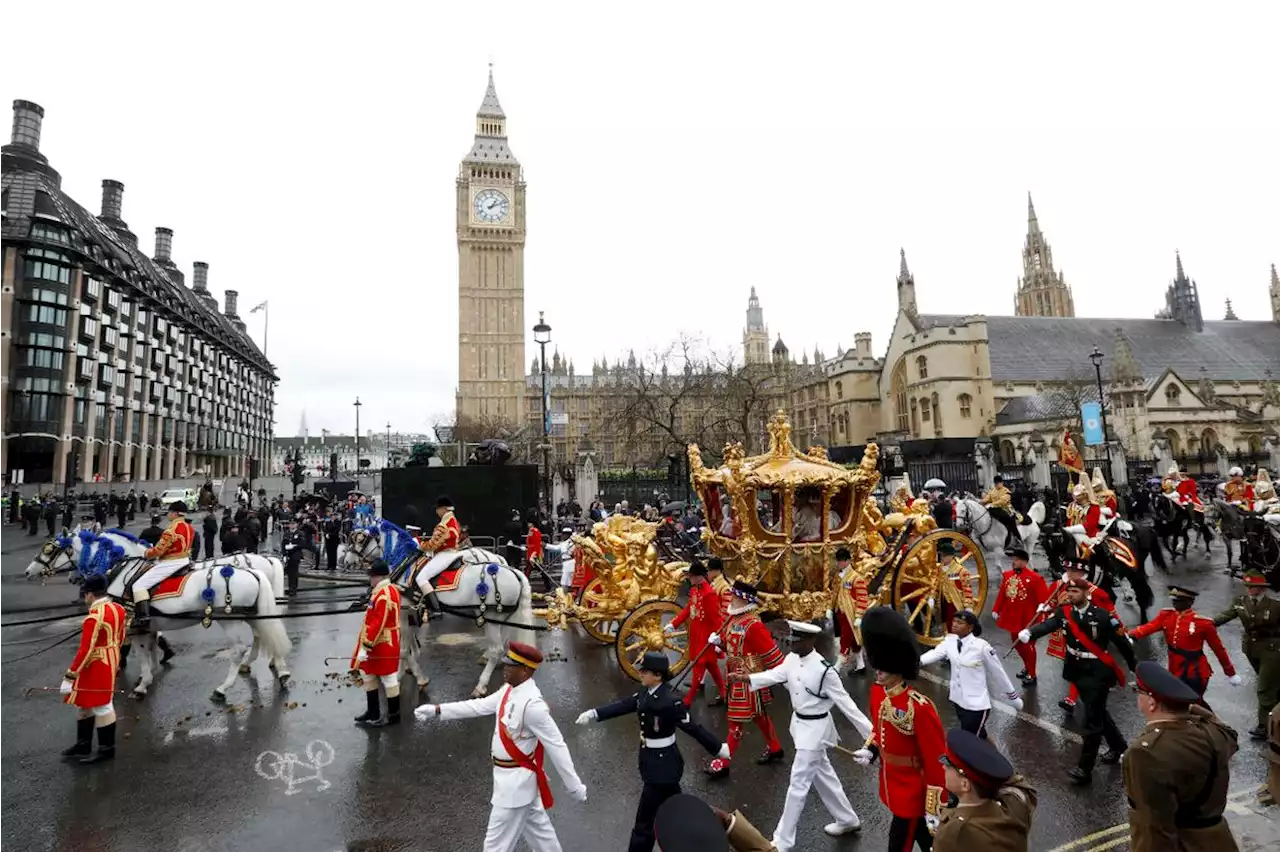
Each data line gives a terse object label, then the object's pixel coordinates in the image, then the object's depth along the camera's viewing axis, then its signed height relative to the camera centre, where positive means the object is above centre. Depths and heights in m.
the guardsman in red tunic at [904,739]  3.62 -1.56
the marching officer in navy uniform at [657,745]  3.94 -1.69
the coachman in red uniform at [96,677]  5.81 -1.75
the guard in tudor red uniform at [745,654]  5.24 -1.54
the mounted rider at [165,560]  7.84 -1.00
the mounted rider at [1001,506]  13.97 -0.96
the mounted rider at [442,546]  8.37 -0.95
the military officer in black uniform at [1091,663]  5.18 -1.67
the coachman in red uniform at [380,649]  6.47 -1.77
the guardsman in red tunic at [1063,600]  5.71 -1.26
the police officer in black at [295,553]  14.32 -1.69
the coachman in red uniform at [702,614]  6.51 -1.47
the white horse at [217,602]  7.95 -1.51
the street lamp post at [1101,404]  23.02 +1.99
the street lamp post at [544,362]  19.75 +3.34
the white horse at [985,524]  13.38 -1.34
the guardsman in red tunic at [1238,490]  14.48 -0.75
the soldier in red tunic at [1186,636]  5.48 -1.52
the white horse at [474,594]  8.26 -1.56
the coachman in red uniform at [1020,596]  7.80 -1.65
